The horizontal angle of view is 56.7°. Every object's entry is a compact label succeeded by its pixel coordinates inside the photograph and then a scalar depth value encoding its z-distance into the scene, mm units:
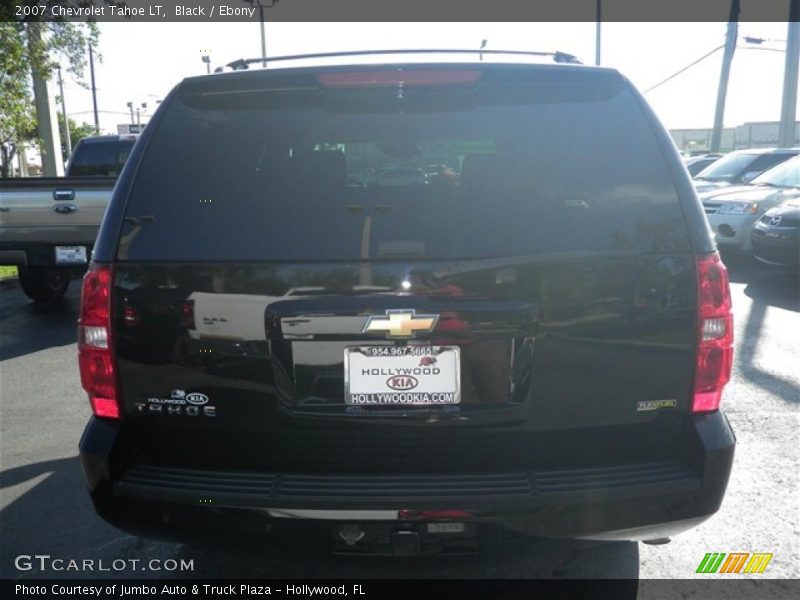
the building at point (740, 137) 63375
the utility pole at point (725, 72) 25312
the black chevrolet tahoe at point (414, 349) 2195
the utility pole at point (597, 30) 27922
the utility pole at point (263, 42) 31298
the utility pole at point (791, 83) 17562
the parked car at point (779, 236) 9250
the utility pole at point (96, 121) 46500
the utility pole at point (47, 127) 15164
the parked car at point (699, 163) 18719
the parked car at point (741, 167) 13352
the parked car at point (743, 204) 10750
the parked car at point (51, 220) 7570
